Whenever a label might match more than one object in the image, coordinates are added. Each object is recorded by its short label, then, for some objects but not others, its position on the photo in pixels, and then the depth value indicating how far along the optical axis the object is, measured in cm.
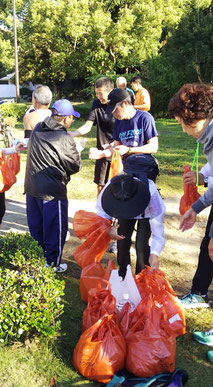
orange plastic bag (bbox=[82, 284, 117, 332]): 240
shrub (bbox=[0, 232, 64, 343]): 232
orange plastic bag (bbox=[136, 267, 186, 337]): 247
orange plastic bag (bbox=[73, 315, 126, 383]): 219
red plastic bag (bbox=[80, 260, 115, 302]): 295
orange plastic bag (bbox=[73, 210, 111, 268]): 297
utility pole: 2092
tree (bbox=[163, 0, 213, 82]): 1711
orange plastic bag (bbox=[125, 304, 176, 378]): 219
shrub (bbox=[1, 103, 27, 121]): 1704
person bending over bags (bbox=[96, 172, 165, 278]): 242
